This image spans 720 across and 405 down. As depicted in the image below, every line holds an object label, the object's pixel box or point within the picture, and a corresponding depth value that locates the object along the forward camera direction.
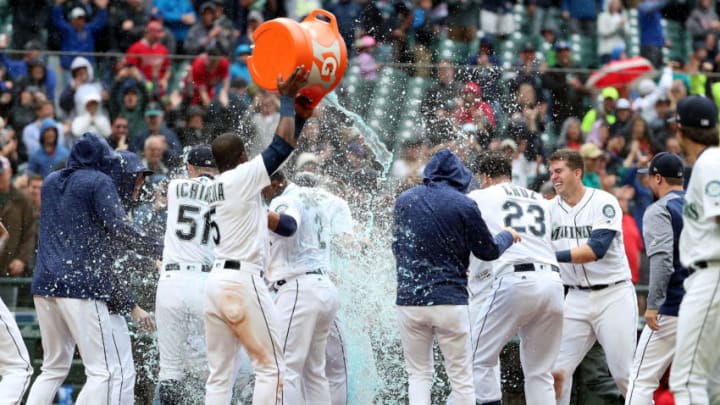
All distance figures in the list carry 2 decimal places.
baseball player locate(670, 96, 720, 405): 13.23
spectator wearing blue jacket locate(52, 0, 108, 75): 31.12
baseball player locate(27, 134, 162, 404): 16.67
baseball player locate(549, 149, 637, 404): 18.27
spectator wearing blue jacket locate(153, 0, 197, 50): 33.00
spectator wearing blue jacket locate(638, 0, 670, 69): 36.59
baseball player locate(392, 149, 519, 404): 16.47
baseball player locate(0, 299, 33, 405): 15.81
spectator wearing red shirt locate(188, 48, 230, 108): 26.78
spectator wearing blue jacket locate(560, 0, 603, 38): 36.09
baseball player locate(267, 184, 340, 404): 17.30
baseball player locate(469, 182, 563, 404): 17.48
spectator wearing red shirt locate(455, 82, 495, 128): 24.83
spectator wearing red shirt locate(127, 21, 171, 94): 26.45
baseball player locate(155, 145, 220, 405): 18.09
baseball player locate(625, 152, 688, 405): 16.50
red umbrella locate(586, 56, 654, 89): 28.34
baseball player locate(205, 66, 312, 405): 15.22
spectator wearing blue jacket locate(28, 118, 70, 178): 25.66
